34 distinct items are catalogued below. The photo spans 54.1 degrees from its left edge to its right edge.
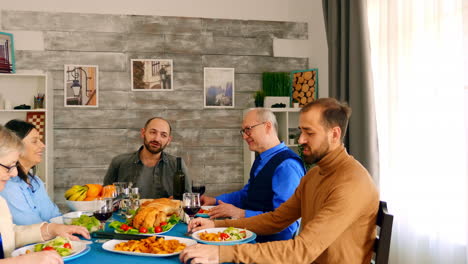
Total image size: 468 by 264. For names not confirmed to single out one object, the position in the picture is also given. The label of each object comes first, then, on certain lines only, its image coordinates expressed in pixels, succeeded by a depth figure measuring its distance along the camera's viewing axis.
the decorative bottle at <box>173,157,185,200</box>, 3.06
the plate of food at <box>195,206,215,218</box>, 2.60
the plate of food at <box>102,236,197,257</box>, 1.78
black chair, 1.86
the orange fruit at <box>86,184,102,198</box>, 2.78
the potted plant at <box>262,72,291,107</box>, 4.96
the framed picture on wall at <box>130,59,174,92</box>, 4.85
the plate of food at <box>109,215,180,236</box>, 2.14
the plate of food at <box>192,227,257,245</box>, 1.95
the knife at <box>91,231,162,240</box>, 1.99
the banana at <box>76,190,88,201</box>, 2.76
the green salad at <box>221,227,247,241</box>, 2.00
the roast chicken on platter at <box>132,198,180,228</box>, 2.19
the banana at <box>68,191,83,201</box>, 2.76
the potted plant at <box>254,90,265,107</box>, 4.86
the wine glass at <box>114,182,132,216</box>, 2.76
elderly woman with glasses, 1.63
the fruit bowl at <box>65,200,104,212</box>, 2.70
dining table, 1.74
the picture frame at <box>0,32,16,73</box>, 4.36
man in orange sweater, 1.77
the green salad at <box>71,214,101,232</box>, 2.21
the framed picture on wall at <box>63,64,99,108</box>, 4.72
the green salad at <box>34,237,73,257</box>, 1.79
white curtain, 3.07
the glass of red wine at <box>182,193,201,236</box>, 2.24
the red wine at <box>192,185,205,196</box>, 2.82
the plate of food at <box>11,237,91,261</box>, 1.78
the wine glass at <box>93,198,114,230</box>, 2.12
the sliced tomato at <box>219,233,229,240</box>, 1.99
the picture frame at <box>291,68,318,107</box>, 4.89
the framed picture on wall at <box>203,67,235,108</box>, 4.98
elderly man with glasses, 2.66
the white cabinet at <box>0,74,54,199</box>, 4.46
